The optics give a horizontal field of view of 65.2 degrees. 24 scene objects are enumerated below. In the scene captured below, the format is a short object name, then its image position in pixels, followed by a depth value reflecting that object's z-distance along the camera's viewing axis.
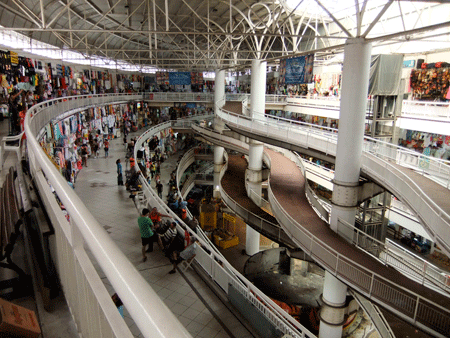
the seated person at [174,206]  14.24
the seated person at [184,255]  8.31
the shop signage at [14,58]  17.11
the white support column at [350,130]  11.09
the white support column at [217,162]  34.62
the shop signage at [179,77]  31.83
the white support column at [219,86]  34.59
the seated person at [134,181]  13.96
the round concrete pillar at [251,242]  22.53
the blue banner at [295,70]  18.14
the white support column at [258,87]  21.72
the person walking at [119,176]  15.38
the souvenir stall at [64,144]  14.44
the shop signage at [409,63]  21.58
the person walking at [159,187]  20.95
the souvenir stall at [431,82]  19.09
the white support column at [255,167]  22.88
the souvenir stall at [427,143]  21.33
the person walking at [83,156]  20.05
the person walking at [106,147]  22.45
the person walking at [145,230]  8.56
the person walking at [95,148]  22.39
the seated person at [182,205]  14.86
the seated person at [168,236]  8.90
